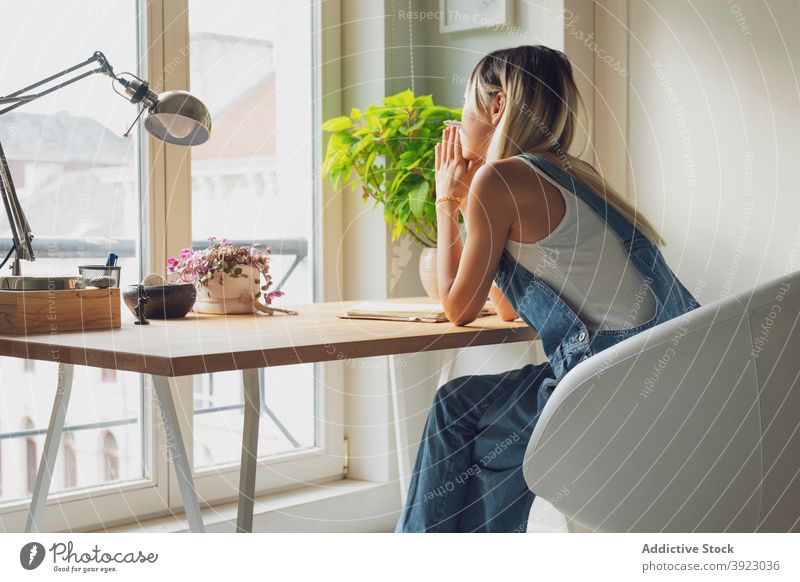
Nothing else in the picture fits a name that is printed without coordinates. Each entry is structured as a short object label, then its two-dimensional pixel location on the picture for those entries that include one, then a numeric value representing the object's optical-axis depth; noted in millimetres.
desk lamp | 1603
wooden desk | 1328
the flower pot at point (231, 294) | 1978
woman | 1614
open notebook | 1848
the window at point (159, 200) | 2174
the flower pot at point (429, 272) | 2324
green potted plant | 2320
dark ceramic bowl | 1808
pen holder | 1742
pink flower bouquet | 1982
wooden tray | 1543
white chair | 1305
